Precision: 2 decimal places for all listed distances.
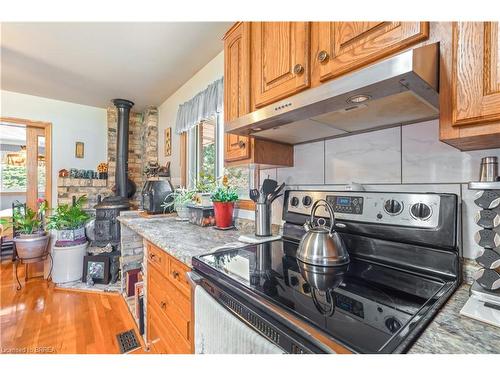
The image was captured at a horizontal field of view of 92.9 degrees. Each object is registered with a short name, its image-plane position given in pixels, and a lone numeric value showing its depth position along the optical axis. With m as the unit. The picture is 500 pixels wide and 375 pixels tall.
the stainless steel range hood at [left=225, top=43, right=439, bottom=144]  0.59
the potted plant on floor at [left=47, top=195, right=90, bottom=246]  2.96
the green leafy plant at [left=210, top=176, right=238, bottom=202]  1.67
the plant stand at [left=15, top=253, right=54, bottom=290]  2.79
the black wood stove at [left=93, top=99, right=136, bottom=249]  3.06
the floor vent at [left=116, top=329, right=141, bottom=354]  1.75
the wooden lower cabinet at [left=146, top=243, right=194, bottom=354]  1.06
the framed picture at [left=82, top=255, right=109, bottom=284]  2.84
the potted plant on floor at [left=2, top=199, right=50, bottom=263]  2.80
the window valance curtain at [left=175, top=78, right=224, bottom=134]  2.18
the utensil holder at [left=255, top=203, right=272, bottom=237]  1.32
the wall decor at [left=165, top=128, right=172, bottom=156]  3.33
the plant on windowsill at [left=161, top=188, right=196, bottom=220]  2.07
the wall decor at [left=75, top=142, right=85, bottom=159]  3.65
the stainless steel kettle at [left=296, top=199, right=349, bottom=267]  0.86
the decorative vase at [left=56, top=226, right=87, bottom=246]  2.93
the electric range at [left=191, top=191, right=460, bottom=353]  0.49
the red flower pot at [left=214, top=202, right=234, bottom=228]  1.64
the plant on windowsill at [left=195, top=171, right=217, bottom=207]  1.89
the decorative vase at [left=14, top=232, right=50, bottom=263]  2.79
